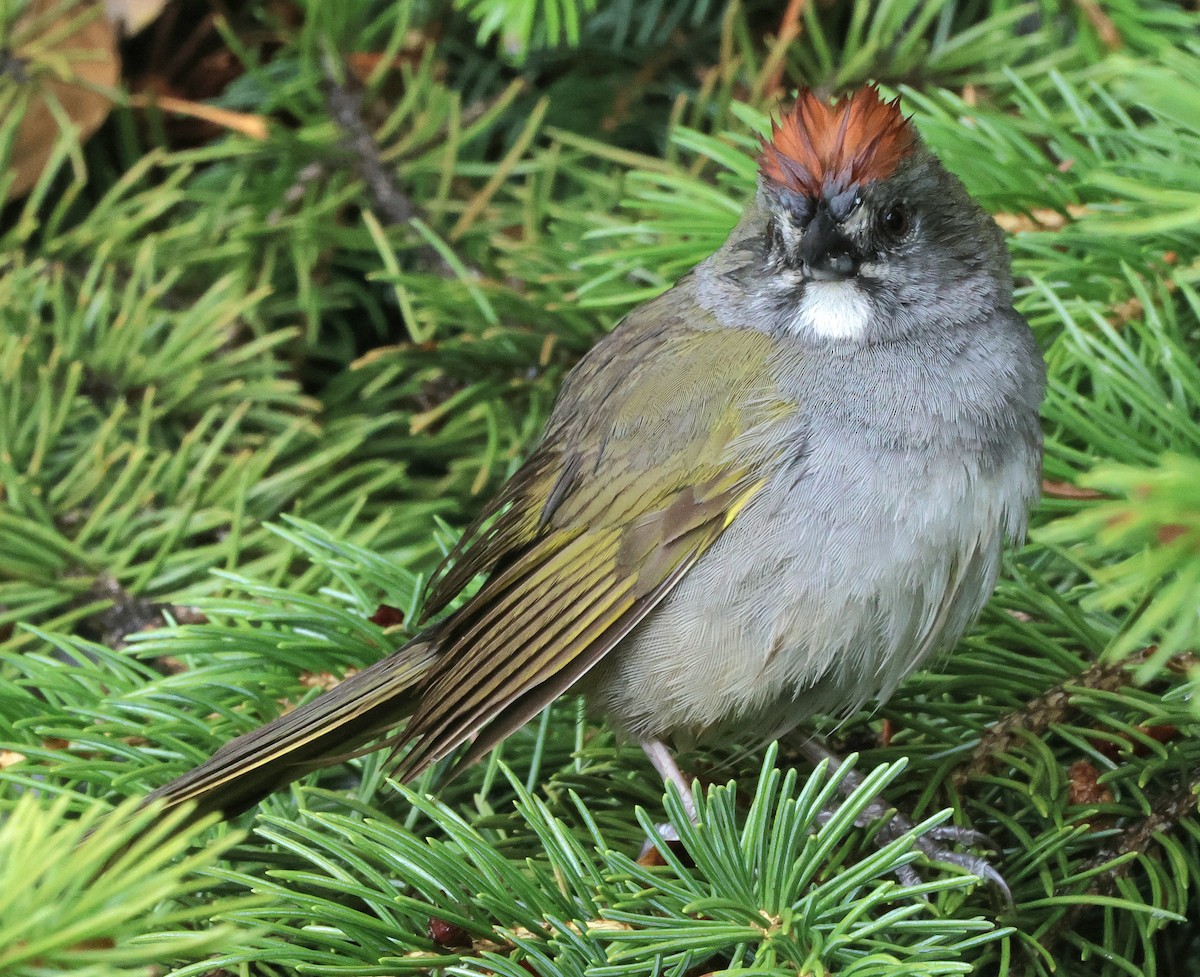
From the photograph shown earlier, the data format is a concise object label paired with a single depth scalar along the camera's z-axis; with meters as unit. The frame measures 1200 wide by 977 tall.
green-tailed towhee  3.13
